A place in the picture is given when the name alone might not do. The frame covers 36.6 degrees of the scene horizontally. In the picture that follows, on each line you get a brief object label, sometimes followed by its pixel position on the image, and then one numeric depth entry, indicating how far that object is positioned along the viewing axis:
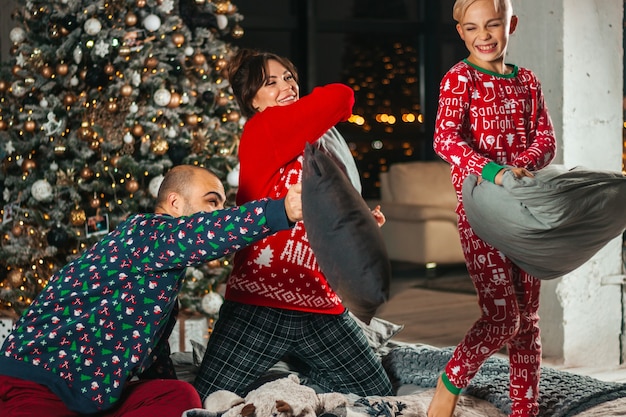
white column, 4.18
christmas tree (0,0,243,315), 4.67
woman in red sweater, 2.90
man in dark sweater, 2.53
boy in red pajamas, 2.71
